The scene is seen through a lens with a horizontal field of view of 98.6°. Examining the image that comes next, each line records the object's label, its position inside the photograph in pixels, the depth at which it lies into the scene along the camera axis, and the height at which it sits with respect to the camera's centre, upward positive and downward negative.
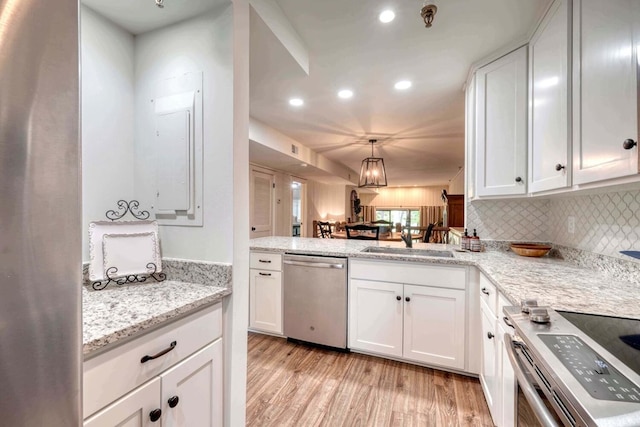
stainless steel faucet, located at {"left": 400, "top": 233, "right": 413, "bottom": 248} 2.59 -0.26
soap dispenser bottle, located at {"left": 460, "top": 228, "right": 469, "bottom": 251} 2.34 -0.24
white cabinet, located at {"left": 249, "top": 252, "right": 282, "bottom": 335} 2.54 -0.75
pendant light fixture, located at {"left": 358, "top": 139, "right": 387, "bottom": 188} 4.34 +0.60
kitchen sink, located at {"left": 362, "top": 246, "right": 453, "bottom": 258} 2.32 -0.33
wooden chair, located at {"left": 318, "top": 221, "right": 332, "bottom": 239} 5.50 -0.40
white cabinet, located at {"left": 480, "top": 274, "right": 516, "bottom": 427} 1.23 -0.75
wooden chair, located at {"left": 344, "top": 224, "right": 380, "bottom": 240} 3.15 -0.18
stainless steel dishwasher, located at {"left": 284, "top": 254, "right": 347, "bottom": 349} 2.30 -0.75
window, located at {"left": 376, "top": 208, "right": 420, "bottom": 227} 10.98 -0.07
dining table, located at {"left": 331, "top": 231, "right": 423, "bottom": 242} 5.22 -0.46
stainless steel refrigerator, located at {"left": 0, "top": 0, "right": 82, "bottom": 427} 0.33 -0.01
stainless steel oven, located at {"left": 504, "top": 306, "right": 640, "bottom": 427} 0.52 -0.35
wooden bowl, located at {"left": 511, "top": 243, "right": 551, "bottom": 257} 1.96 -0.26
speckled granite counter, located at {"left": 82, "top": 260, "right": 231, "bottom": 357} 0.80 -0.34
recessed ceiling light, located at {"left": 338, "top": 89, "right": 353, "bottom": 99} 2.58 +1.14
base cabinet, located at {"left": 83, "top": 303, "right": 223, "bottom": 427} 0.78 -0.56
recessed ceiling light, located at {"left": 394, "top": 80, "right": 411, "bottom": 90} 2.39 +1.14
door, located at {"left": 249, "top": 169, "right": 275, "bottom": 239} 4.66 +0.18
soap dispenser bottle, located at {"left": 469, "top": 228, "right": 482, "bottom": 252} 2.27 -0.25
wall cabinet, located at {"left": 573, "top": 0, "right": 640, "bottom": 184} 0.90 +0.47
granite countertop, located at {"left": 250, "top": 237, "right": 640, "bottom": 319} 1.01 -0.32
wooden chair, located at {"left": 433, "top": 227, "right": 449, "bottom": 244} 4.94 -0.49
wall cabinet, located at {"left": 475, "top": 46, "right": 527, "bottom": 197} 1.79 +0.61
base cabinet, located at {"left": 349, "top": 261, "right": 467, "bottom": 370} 1.96 -0.75
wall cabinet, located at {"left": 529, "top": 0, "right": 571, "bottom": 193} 1.30 +0.60
